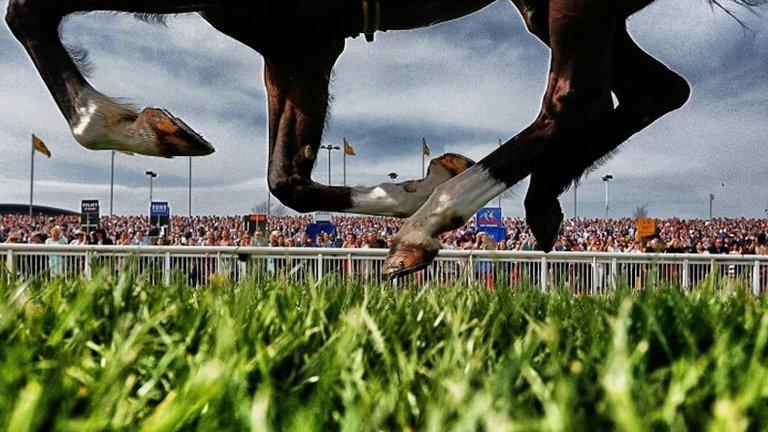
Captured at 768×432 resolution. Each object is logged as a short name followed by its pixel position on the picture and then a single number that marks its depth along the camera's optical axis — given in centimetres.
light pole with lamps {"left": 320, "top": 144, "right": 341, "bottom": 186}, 5043
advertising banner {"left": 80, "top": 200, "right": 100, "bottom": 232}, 1961
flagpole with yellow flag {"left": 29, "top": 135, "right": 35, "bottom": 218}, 4212
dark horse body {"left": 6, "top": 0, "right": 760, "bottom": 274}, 331
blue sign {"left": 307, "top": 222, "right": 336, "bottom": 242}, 1608
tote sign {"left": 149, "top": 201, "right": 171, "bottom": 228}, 2219
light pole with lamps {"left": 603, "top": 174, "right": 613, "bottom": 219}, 6186
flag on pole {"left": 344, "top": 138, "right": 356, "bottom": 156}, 4412
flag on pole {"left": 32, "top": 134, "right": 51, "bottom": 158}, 3725
